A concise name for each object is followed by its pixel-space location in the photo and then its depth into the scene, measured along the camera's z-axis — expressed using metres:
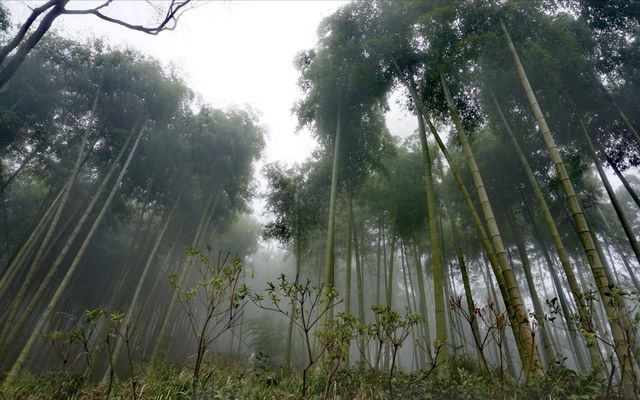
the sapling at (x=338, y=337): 2.22
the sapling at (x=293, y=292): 2.14
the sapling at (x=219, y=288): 1.96
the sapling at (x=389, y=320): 2.23
